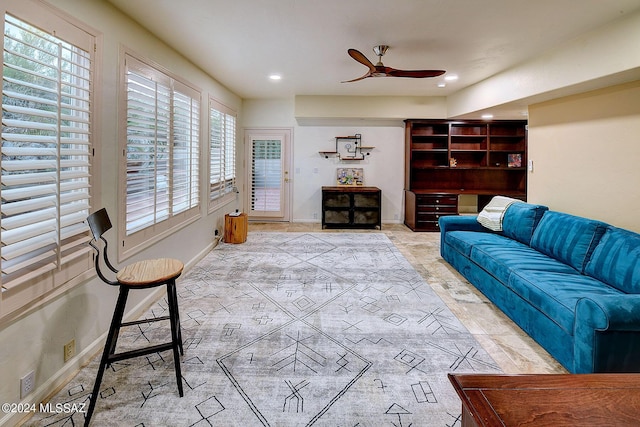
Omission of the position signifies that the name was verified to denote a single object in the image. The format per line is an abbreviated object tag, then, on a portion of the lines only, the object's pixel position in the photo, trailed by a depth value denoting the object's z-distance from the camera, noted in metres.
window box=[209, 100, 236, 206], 5.30
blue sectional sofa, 1.93
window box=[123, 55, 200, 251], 2.94
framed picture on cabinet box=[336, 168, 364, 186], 7.46
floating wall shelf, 7.43
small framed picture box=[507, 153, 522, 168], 7.06
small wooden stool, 5.54
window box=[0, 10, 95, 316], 1.68
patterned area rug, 1.81
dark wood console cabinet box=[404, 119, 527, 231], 6.71
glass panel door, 7.42
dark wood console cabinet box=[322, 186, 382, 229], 6.98
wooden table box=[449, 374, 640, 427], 0.90
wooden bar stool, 1.91
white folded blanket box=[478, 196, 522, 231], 4.27
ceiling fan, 3.65
